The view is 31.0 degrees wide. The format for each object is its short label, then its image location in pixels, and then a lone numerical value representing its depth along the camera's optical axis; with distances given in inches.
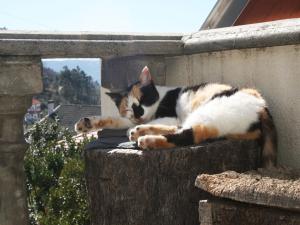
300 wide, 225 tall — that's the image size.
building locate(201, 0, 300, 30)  222.4
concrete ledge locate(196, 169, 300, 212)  87.3
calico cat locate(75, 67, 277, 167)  108.5
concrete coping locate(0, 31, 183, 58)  115.0
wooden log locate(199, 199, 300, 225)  88.9
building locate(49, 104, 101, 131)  1160.2
